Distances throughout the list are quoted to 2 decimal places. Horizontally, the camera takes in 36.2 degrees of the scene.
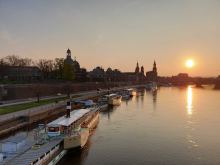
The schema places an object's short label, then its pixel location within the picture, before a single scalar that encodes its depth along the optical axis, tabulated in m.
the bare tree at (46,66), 132.24
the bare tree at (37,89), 82.47
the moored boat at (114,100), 86.62
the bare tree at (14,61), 141.12
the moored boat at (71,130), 33.38
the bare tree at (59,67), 123.50
